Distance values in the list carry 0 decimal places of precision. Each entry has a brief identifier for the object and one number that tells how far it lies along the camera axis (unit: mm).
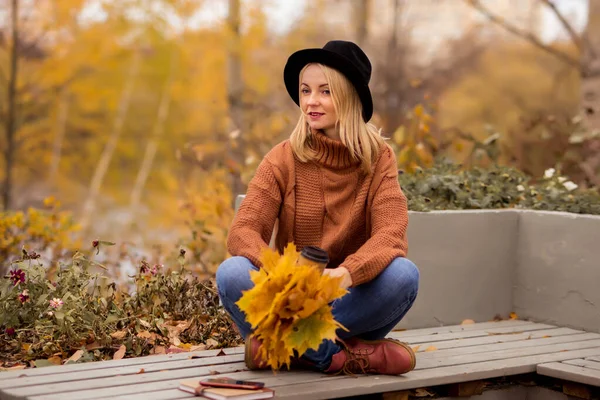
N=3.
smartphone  5177
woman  5781
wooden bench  5273
